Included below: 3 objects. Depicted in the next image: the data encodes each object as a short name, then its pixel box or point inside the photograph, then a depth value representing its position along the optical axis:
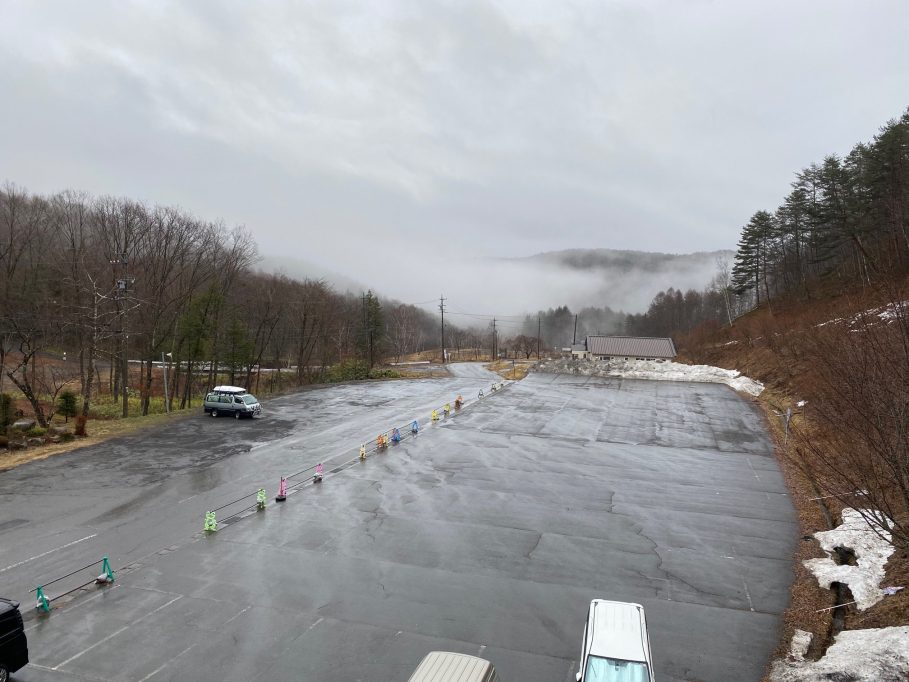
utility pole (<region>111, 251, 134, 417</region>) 28.63
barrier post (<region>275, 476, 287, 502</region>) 16.19
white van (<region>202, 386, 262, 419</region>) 29.70
